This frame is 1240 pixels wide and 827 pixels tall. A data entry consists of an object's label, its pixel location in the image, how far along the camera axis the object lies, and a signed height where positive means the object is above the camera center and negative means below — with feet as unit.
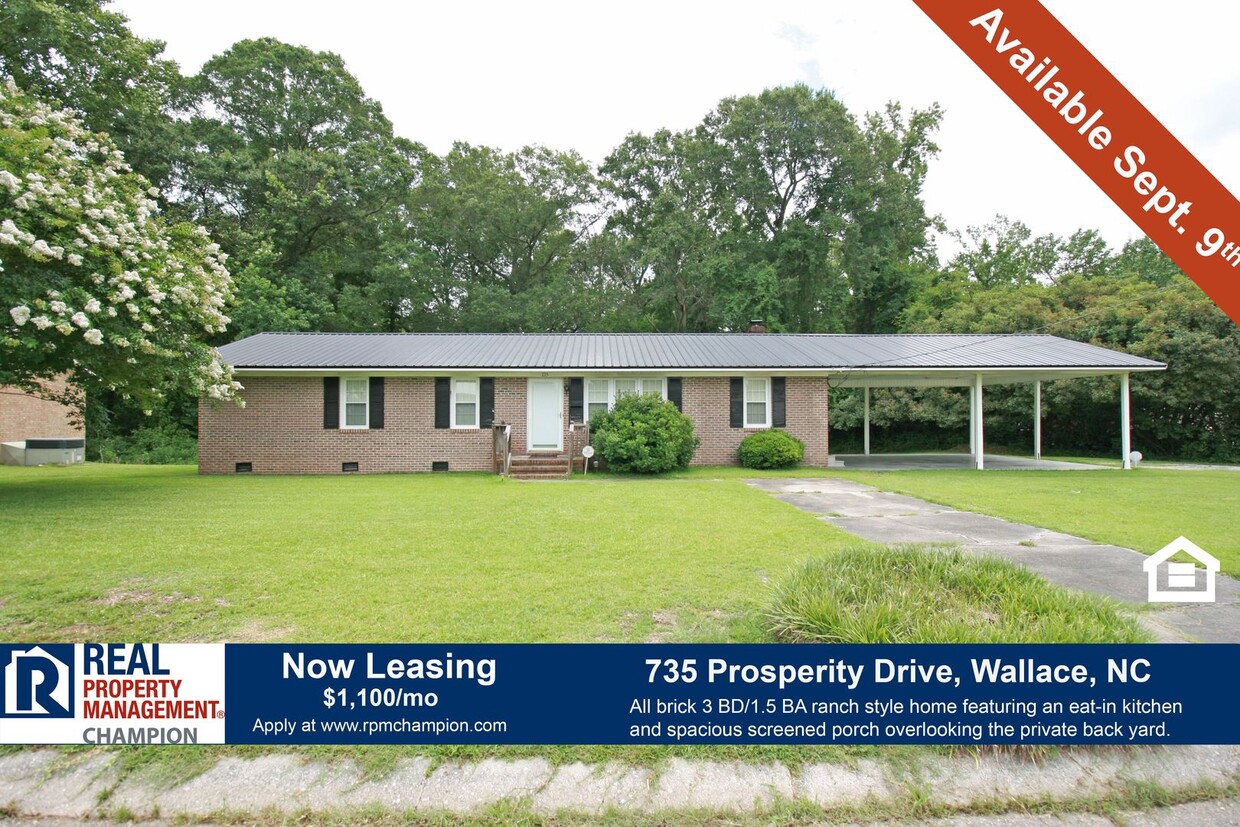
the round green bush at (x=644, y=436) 46.47 -1.36
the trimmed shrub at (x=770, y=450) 50.93 -2.73
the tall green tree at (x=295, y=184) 80.28 +32.40
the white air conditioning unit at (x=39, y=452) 57.72 -2.56
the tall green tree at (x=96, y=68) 63.46 +39.71
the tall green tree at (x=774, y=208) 96.02 +34.14
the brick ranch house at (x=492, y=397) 50.93 +1.93
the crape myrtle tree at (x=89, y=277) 25.81 +6.84
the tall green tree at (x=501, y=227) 97.71 +31.78
